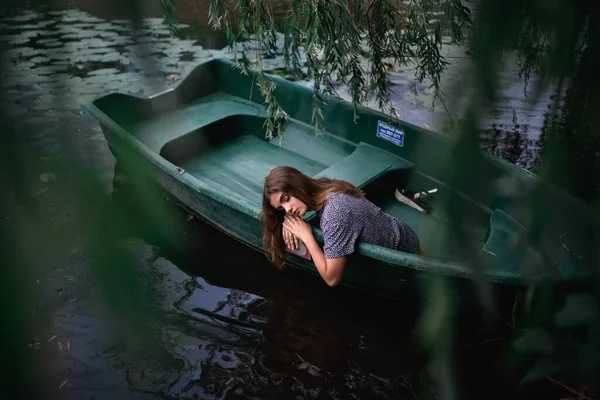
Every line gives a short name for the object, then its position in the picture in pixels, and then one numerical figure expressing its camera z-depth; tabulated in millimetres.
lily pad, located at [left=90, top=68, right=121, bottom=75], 7621
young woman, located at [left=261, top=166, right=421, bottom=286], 3047
